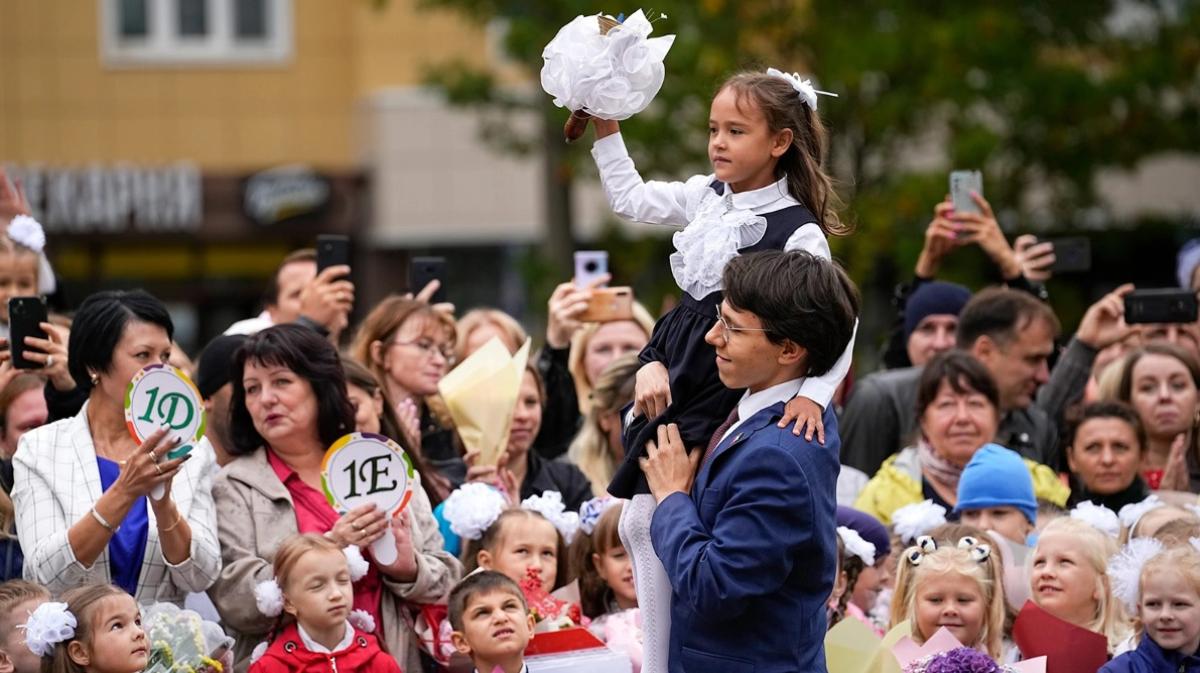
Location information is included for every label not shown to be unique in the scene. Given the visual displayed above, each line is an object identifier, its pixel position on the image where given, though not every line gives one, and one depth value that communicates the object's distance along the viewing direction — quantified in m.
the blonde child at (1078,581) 10.93
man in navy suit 7.62
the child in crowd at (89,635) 9.19
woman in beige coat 10.49
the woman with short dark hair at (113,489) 9.58
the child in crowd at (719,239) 8.38
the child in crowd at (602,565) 11.49
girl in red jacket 9.87
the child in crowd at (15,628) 9.48
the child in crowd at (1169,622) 9.87
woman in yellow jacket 13.02
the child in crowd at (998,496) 11.96
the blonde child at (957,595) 10.62
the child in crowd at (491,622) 10.12
